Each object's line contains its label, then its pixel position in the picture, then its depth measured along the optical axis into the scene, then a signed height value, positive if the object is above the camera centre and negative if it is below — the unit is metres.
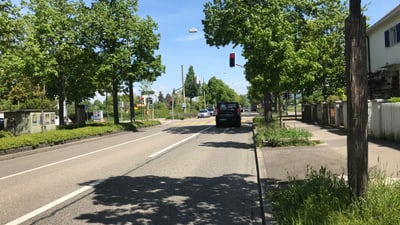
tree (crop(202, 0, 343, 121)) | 18.03 +3.73
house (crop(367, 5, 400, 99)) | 24.88 +2.82
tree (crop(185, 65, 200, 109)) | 129.25 +6.79
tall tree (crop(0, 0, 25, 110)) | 20.95 +3.87
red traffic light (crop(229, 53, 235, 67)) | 33.75 +3.72
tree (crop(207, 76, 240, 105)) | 127.69 +5.10
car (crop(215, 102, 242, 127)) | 34.31 -0.40
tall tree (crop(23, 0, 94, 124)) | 30.16 +5.13
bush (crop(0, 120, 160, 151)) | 19.11 -1.15
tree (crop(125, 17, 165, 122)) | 33.19 +4.36
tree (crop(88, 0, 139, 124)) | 31.36 +5.59
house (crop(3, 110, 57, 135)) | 30.08 -0.49
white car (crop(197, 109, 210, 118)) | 73.47 -0.73
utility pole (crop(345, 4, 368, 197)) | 5.45 +0.12
